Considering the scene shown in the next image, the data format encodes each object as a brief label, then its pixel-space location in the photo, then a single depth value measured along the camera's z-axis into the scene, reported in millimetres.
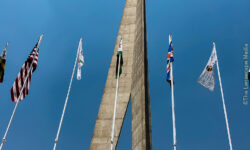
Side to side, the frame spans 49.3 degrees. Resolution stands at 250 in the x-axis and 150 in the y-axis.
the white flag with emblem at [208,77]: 14457
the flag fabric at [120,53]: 14531
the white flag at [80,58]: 16184
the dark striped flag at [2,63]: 14862
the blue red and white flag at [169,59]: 14066
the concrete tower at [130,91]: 13516
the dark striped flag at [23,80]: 13610
